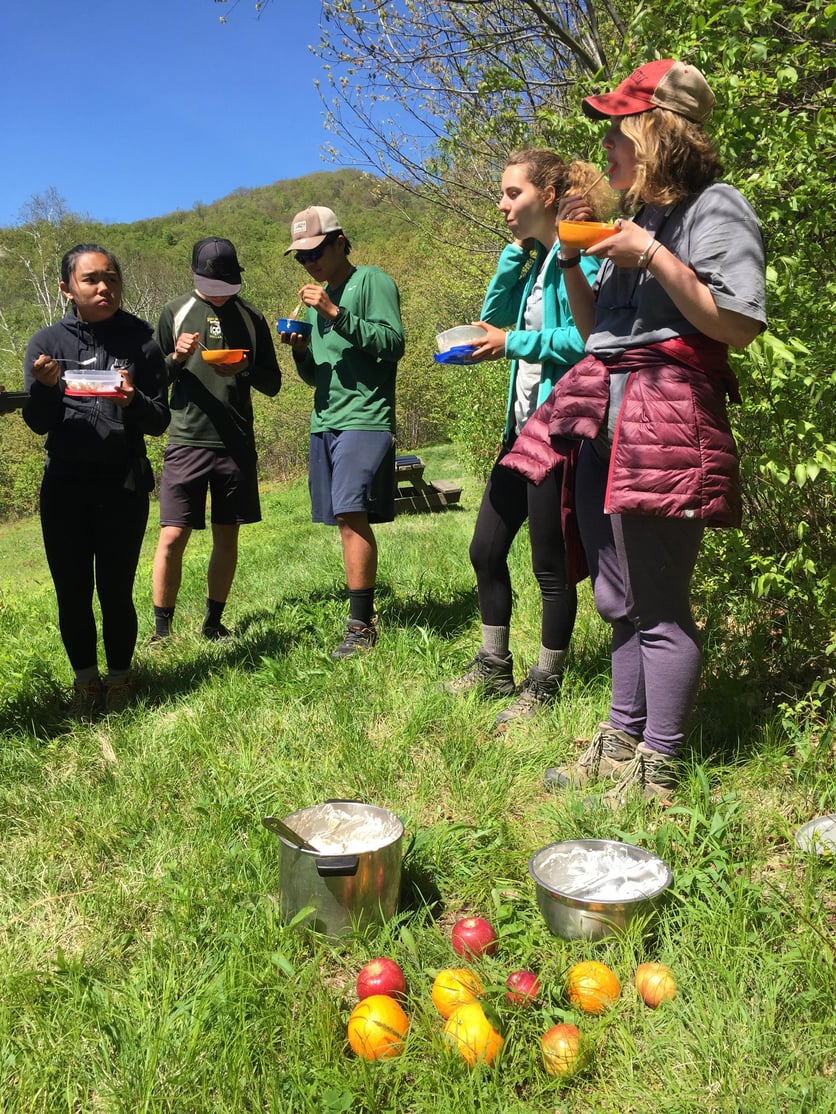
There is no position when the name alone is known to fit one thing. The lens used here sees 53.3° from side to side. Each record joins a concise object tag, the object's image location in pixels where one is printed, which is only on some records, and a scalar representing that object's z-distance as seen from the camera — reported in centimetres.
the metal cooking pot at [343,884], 191
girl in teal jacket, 286
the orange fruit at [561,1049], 157
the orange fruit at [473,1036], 158
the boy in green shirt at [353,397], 389
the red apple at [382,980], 175
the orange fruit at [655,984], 169
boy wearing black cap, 447
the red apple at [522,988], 171
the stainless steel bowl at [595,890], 186
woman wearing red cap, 208
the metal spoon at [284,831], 193
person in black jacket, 340
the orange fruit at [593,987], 170
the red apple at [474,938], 188
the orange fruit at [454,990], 169
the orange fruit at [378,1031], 162
